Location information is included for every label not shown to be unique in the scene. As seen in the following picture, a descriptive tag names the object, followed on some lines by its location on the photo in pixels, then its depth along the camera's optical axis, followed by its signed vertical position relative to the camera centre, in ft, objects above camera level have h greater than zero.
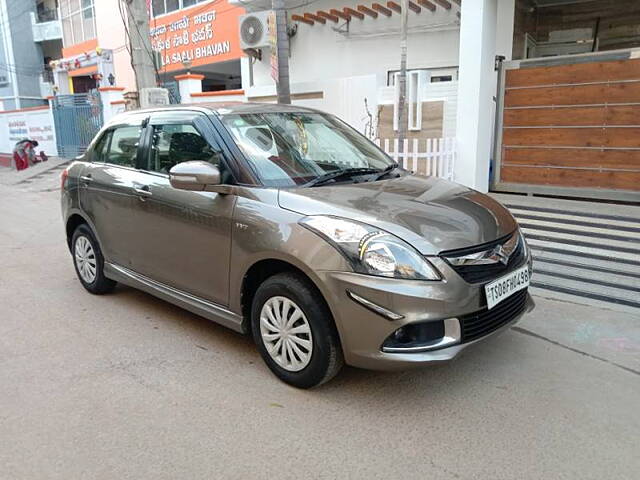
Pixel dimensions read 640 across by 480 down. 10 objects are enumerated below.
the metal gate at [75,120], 51.37 -0.41
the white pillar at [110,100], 48.19 +1.33
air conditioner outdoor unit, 39.11 +5.90
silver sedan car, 9.66 -2.53
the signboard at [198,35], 57.62 +8.85
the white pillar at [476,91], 23.44 +0.78
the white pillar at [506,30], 27.89 +3.95
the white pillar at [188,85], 39.93 +2.10
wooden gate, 22.09 -0.81
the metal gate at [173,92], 41.65 +1.69
